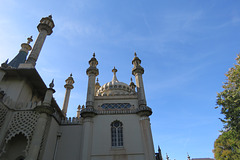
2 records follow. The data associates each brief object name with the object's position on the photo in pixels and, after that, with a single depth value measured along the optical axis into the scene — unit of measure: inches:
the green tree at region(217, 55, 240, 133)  519.5
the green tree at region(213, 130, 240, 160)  1021.5
